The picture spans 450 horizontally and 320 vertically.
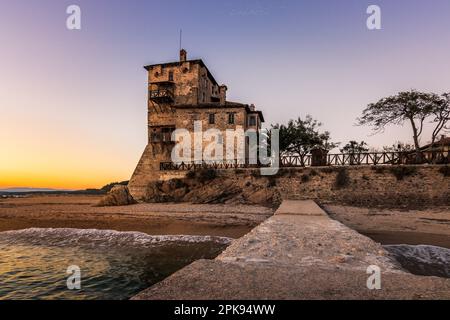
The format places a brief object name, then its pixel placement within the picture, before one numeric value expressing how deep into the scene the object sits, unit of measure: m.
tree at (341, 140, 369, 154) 39.16
